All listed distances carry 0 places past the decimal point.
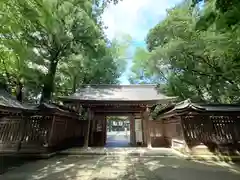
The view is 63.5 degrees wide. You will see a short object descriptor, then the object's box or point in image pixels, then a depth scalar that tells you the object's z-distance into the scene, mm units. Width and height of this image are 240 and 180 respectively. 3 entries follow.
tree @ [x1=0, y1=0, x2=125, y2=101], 13109
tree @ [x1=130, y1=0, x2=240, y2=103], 13188
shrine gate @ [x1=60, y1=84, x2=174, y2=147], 11586
